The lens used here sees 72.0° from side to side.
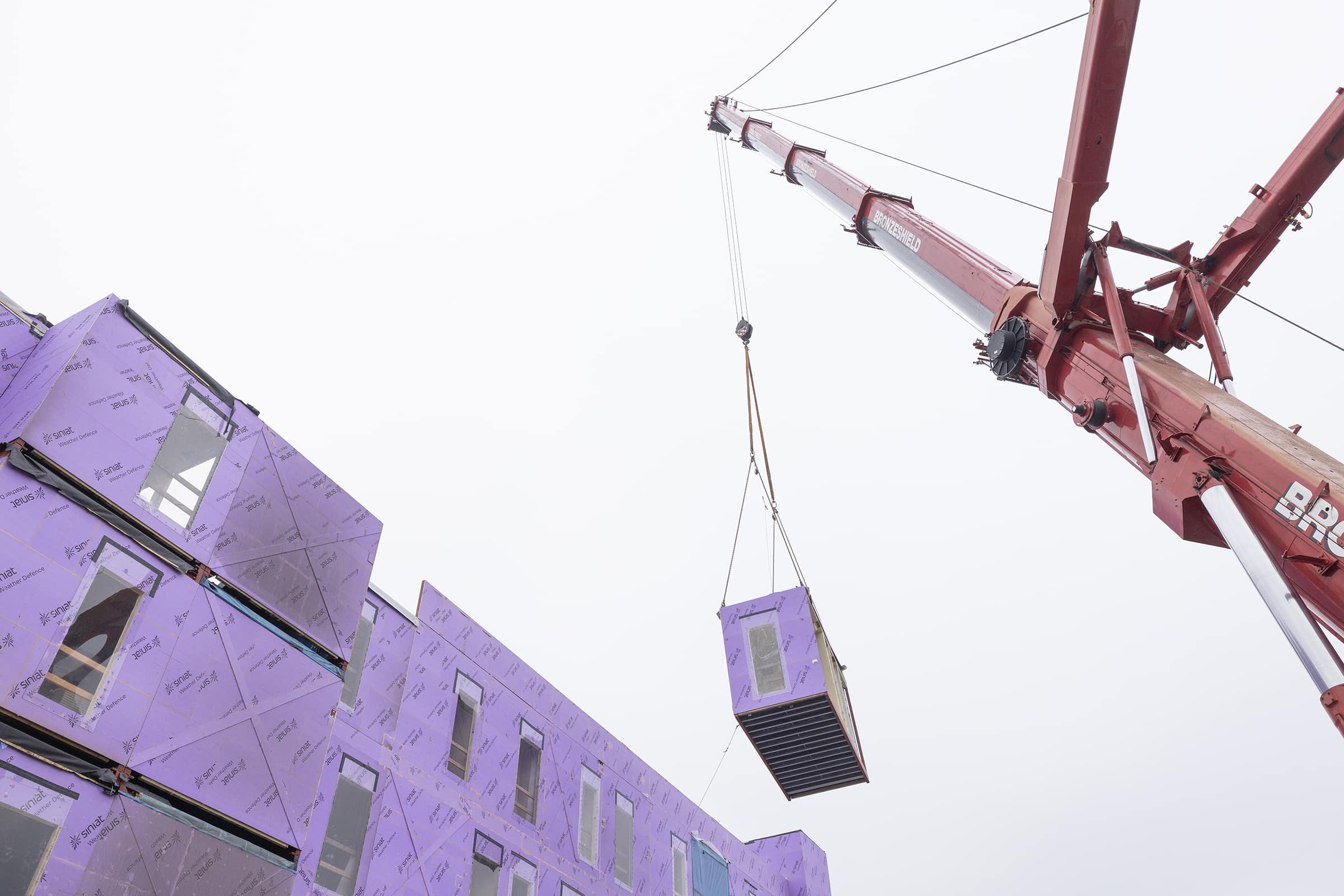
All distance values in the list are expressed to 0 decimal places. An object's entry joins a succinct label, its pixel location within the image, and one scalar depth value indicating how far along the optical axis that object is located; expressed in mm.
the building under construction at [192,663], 9430
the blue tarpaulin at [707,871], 25359
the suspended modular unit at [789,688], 16859
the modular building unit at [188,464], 10438
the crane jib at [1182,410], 8039
